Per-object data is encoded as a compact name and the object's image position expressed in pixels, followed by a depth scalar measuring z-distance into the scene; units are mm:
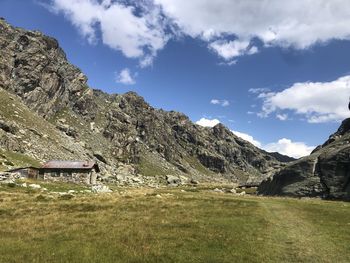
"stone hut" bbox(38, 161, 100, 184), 91375
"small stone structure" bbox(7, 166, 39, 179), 82281
